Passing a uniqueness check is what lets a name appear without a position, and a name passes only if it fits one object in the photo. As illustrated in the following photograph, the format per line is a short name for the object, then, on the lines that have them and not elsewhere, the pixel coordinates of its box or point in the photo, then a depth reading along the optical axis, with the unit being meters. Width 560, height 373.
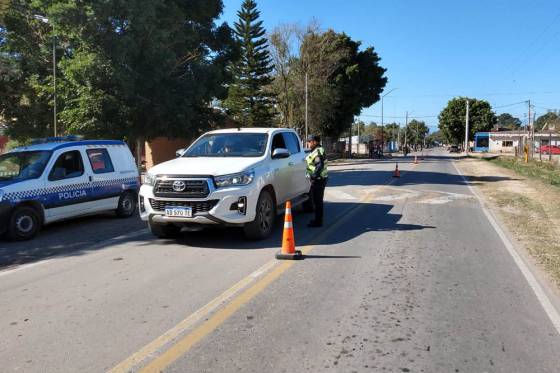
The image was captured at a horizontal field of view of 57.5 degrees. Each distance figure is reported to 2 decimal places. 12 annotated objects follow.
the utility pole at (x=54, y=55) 15.30
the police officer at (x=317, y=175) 9.87
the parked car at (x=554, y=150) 59.78
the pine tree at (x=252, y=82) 49.75
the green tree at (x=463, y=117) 96.56
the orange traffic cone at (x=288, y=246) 7.17
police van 8.95
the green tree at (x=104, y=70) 16.20
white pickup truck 7.79
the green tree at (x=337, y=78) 51.00
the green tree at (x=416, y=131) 158.46
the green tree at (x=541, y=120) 159.69
